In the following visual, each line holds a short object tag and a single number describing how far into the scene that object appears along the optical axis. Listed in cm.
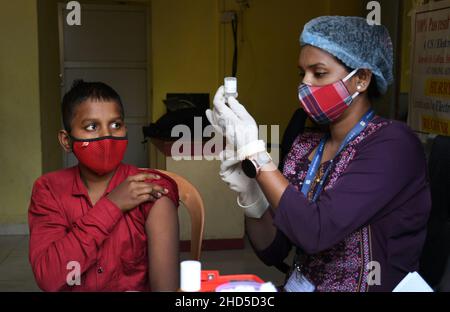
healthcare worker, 114
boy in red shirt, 125
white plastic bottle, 83
